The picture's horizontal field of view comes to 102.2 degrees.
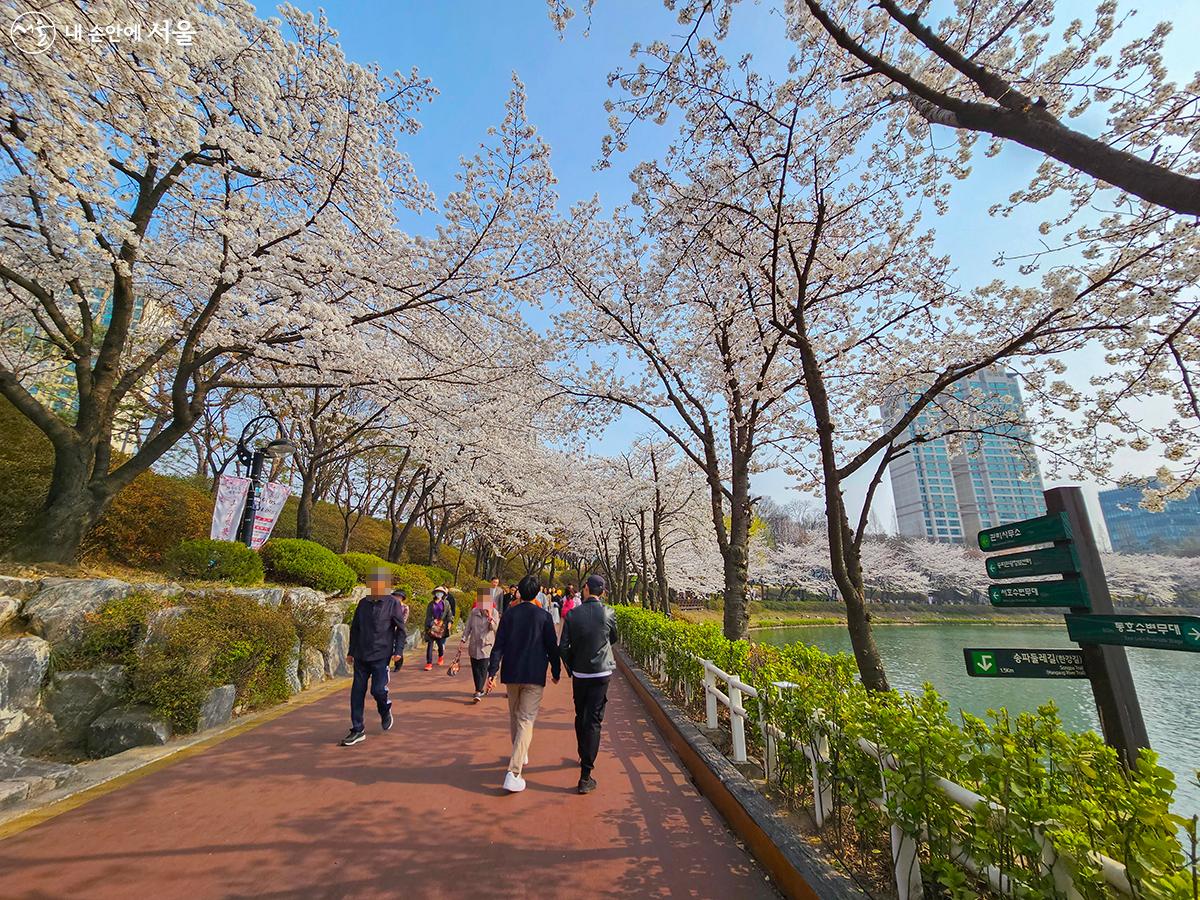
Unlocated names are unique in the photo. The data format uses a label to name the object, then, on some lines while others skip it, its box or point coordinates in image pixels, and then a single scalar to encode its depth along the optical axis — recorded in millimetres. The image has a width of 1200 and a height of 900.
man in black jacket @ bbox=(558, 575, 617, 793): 4398
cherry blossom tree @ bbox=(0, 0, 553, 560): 5074
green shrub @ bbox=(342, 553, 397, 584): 13070
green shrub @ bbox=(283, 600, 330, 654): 7812
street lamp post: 8781
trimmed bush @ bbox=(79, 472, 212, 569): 7379
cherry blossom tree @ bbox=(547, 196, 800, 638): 8008
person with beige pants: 4395
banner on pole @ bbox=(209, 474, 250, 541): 8117
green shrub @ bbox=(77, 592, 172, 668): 4965
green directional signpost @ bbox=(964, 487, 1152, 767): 2783
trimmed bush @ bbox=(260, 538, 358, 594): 9775
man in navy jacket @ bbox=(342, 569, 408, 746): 5340
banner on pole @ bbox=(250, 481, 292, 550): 8812
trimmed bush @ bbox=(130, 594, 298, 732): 5016
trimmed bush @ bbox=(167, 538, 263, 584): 7496
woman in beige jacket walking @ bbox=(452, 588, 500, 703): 7781
